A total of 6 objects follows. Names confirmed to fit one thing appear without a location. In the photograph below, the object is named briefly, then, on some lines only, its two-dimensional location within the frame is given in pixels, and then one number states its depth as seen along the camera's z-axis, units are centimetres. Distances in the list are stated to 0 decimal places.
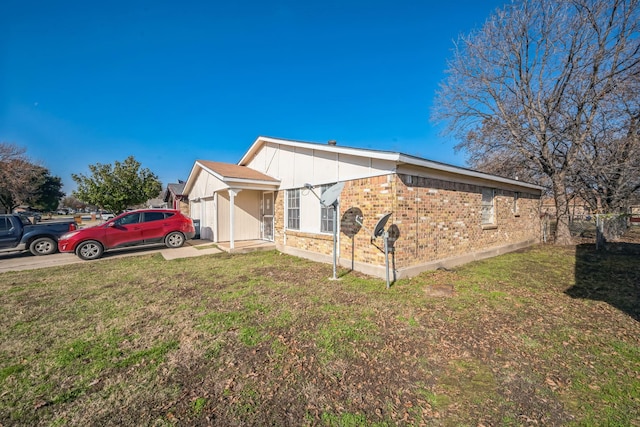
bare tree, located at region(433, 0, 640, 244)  1103
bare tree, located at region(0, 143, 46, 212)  2220
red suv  895
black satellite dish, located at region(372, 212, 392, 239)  565
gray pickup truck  938
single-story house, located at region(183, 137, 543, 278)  641
